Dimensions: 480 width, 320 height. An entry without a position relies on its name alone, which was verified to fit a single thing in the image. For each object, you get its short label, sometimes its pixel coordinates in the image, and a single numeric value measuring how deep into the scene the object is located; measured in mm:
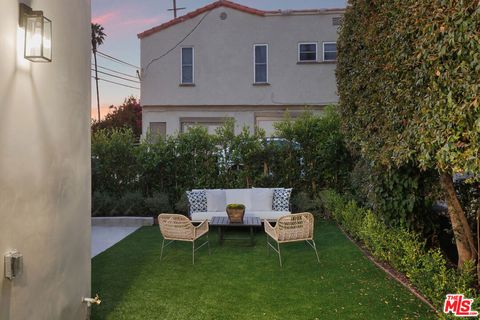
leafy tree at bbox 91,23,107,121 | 29019
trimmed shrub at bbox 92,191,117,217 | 9891
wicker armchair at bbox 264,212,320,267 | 6086
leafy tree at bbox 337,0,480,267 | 2729
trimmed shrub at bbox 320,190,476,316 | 3886
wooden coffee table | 7160
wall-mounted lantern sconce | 2598
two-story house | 15688
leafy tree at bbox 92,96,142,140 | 29781
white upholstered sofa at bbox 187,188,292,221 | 8945
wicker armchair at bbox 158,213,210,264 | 6199
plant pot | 7281
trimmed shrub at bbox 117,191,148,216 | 9852
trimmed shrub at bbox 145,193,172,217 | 9742
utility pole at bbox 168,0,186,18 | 23791
